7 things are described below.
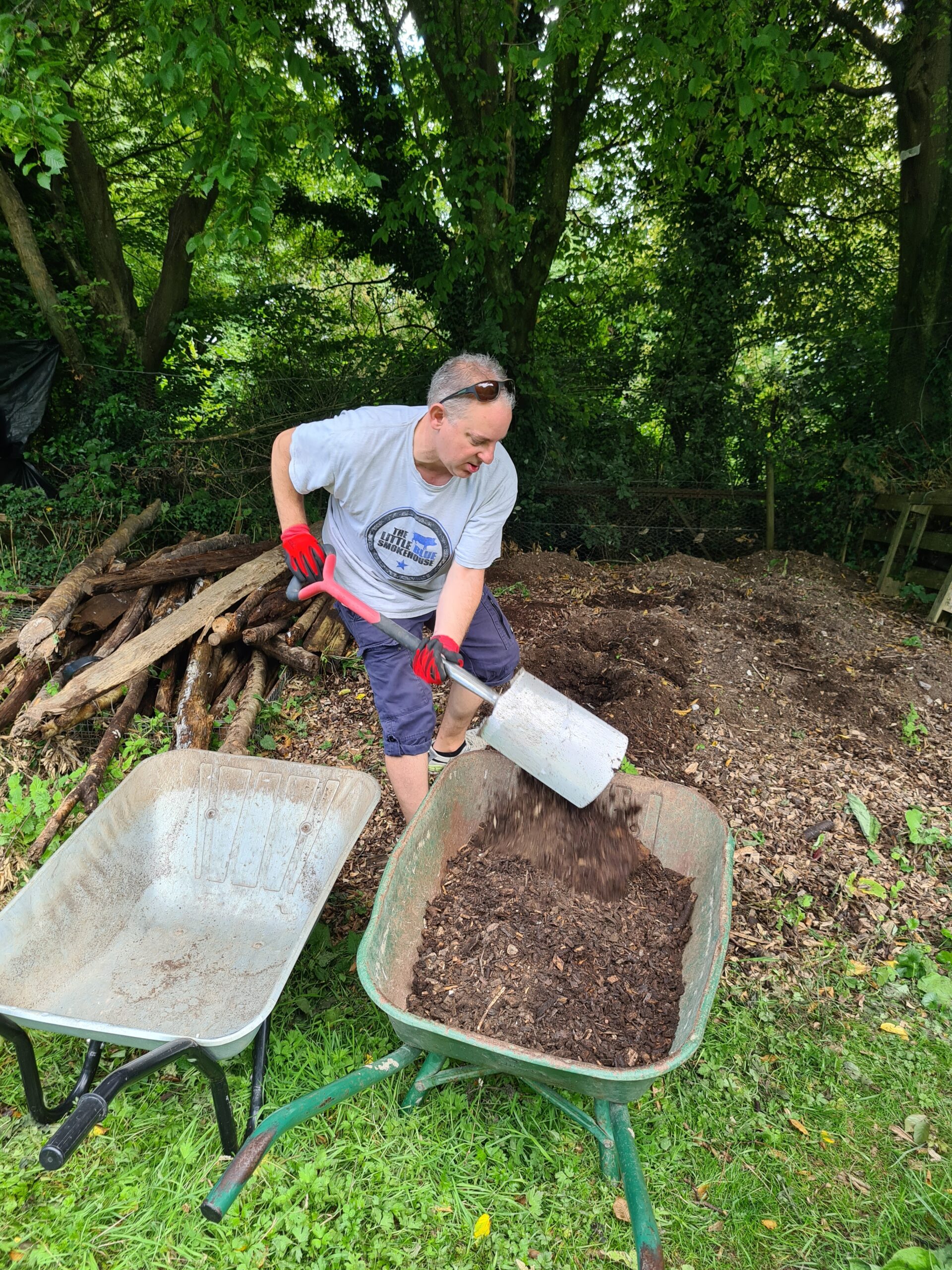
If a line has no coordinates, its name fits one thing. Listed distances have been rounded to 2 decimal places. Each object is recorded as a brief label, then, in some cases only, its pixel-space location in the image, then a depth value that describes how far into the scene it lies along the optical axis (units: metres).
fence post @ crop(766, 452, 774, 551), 6.39
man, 2.23
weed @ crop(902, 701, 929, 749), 3.67
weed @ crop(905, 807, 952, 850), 3.08
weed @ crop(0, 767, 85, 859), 3.05
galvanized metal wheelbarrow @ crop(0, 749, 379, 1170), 1.86
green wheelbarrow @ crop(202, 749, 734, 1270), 1.42
